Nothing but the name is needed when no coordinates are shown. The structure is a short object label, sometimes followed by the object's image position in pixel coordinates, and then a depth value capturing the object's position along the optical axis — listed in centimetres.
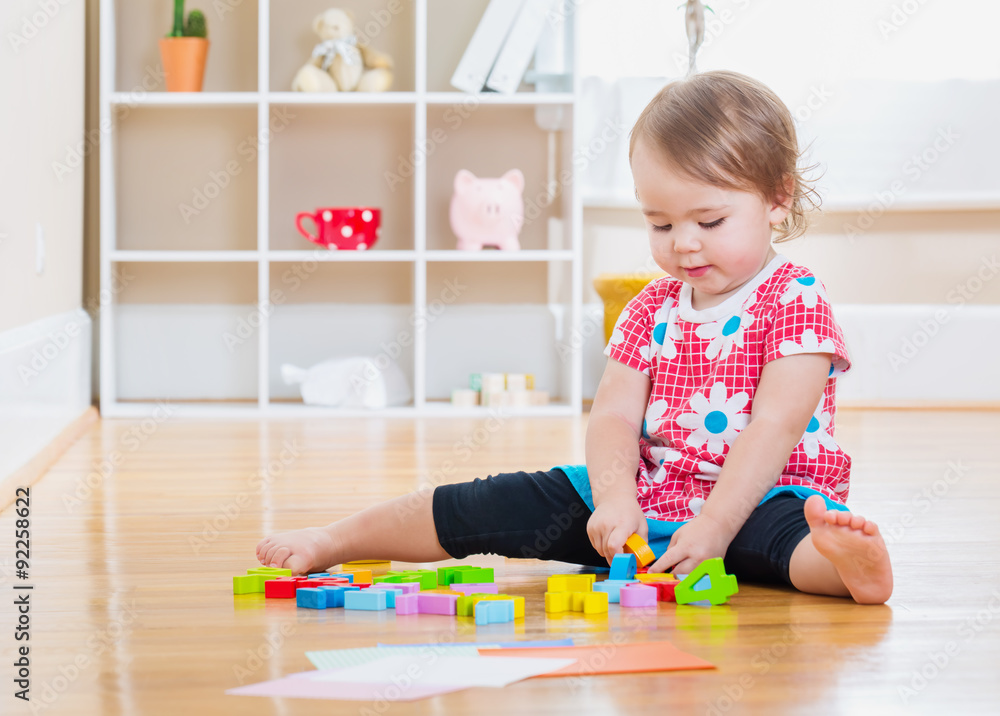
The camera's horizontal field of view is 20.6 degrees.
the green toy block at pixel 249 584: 378
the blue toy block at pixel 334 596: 358
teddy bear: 642
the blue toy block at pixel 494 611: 334
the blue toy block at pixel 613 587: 366
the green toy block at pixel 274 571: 388
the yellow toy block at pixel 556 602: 350
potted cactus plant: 638
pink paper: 260
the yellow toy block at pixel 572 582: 371
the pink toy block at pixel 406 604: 351
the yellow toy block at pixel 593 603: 351
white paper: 273
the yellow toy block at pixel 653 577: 367
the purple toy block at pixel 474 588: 374
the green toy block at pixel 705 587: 360
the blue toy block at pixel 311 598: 356
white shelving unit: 637
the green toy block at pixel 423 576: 383
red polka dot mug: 642
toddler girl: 389
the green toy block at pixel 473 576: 386
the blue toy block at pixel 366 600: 354
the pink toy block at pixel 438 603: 348
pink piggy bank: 644
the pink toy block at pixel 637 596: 358
